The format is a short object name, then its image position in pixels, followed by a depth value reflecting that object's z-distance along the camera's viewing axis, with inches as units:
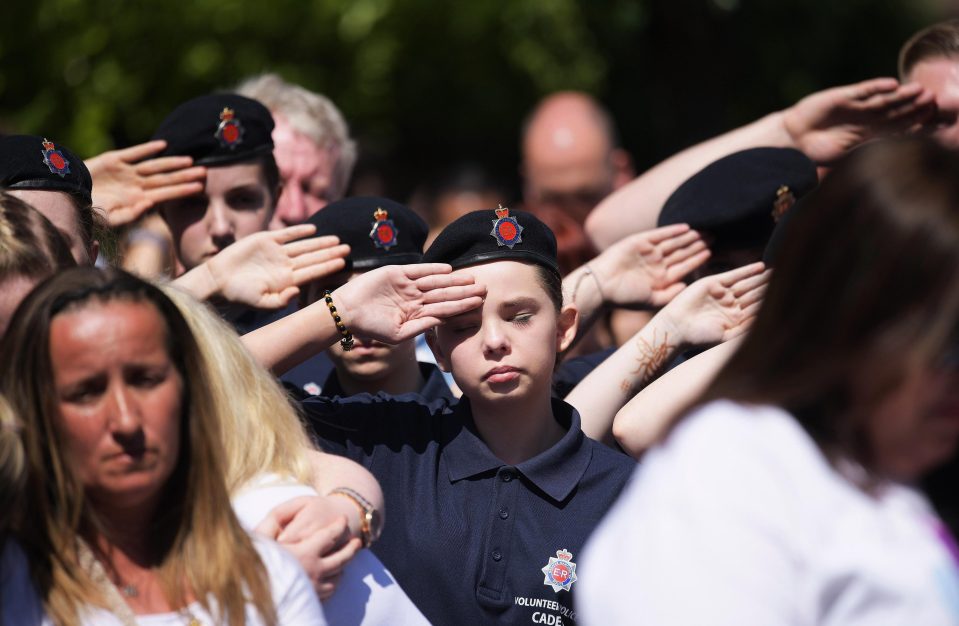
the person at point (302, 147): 403.9
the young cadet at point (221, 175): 340.5
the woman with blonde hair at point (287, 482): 199.2
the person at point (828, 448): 131.3
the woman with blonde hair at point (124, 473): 170.2
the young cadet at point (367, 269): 312.2
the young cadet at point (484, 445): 243.1
